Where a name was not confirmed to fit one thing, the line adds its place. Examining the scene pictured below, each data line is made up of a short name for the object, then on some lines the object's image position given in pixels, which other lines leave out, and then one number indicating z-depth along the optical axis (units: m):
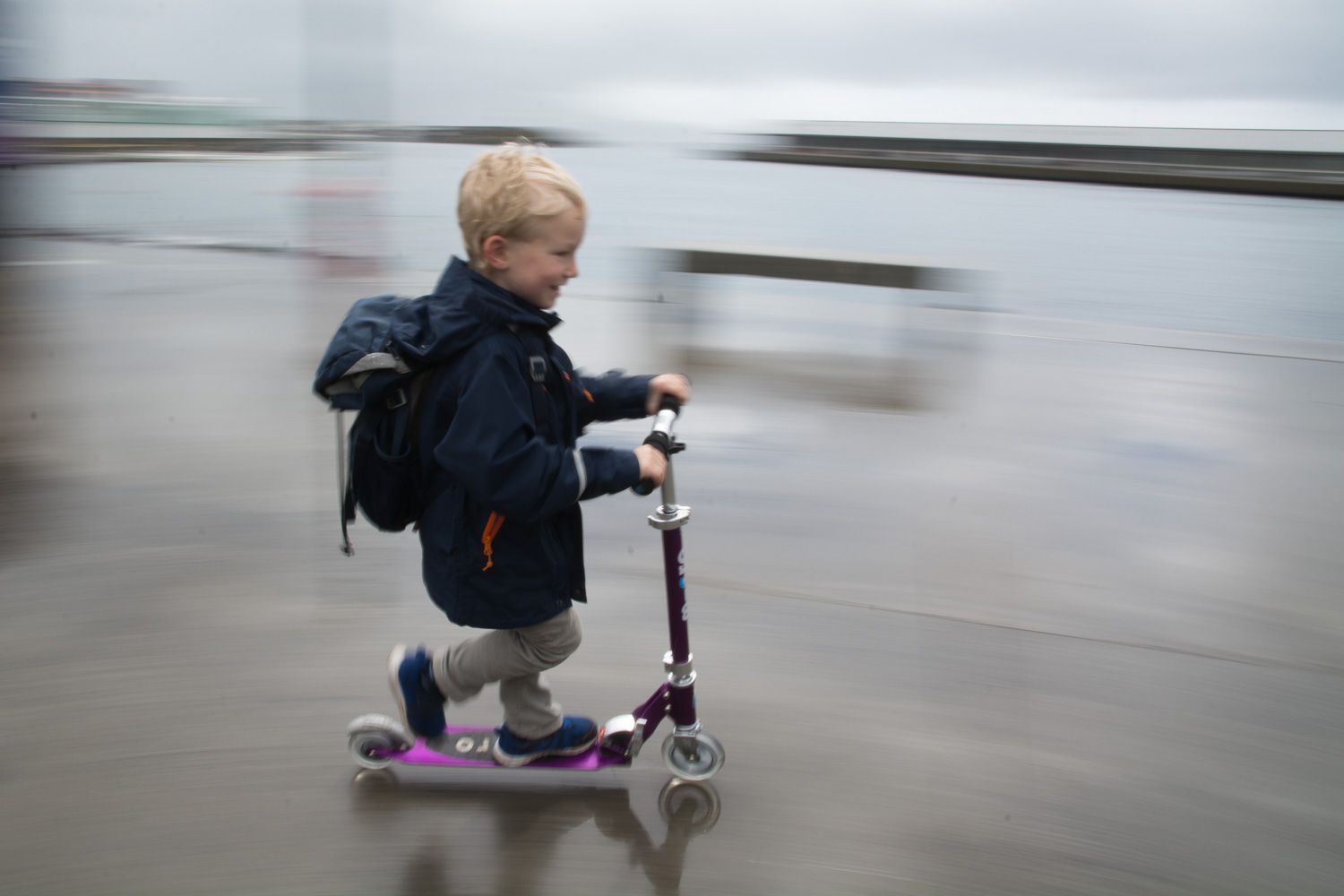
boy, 1.93
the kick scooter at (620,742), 2.41
